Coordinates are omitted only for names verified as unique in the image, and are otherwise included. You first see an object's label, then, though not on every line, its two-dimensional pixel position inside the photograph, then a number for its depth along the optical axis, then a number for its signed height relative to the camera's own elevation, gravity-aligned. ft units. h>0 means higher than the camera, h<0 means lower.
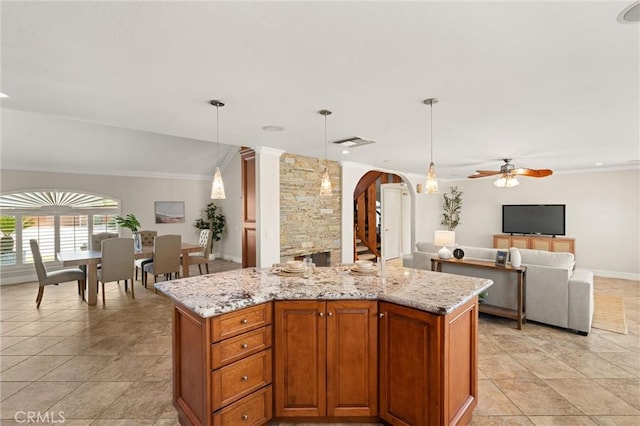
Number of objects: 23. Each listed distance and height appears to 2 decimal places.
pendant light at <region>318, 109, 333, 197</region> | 10.16 +0.91
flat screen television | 24.57 -0.69
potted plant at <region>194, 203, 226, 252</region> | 28.32 -0.96
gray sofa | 12.00 -3.27
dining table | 15.16 -2.45
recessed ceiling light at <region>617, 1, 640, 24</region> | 4.80 +3.16
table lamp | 14.83 -1.45
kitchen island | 5.99 -2.98
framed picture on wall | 26.35 +0.06
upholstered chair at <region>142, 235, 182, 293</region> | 17.52 -2.53
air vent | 13.85 +3.21
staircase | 28.53 -0.84
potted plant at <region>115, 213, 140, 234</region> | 18.12 -0.71
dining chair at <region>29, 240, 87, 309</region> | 15.15 -3.24
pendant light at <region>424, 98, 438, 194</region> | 9.82 +0.92
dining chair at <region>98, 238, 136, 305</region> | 15.69 -2.52
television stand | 23.56 -2.56
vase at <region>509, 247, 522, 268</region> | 12.93 -1.99
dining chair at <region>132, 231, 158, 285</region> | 21.37 -1.79
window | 20.08 -0.65
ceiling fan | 16.39 +2.04
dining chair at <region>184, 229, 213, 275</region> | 20.56 -2.73
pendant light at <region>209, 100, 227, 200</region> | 9.31 +0.79
